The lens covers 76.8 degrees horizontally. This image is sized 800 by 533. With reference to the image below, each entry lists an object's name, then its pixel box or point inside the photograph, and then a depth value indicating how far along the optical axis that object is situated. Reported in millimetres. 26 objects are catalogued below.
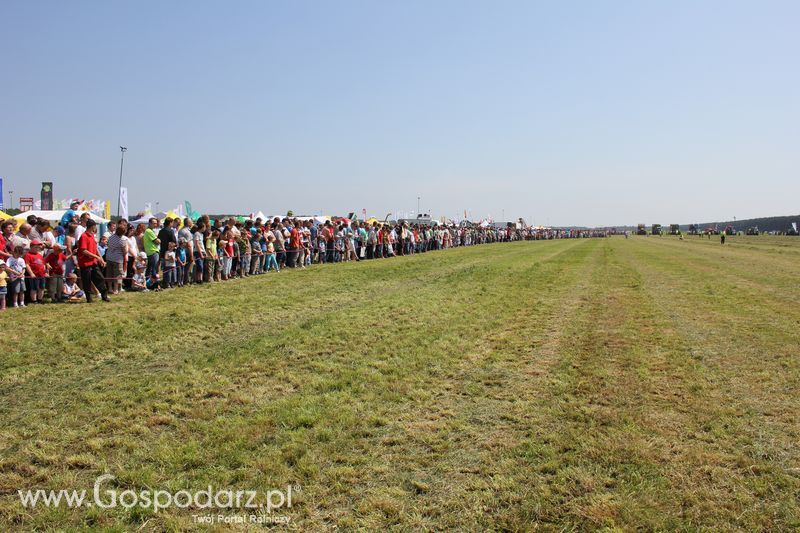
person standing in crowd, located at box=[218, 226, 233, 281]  15641
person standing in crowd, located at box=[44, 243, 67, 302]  11031
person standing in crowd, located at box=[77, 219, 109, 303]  10812
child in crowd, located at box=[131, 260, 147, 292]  12852
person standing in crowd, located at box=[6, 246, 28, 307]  10188
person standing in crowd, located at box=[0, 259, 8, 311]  9961
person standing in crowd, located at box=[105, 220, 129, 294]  11703
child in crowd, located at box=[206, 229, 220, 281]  14633
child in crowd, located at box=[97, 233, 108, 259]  12616
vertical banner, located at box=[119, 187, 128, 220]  29944
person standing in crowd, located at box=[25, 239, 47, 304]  10703
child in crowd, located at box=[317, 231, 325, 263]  22594
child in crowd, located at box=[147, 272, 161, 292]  13015
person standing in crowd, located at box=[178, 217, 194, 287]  13758
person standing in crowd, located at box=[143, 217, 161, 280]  13086
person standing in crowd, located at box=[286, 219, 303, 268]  19891
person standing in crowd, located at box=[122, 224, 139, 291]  12320
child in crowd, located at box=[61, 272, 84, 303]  11297
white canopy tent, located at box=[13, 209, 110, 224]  24694
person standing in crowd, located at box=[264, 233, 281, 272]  18156
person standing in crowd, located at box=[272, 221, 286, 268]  18984
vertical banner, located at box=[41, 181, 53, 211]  31422
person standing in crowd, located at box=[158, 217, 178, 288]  13332
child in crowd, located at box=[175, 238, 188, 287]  13781
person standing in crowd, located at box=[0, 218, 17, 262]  10617
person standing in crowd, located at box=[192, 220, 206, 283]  14211
